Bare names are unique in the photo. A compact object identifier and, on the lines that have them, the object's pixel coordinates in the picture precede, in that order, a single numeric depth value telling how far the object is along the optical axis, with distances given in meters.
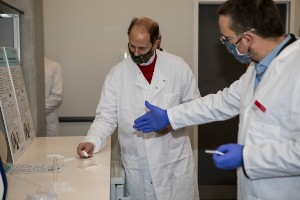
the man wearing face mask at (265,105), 1.13
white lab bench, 1.12
